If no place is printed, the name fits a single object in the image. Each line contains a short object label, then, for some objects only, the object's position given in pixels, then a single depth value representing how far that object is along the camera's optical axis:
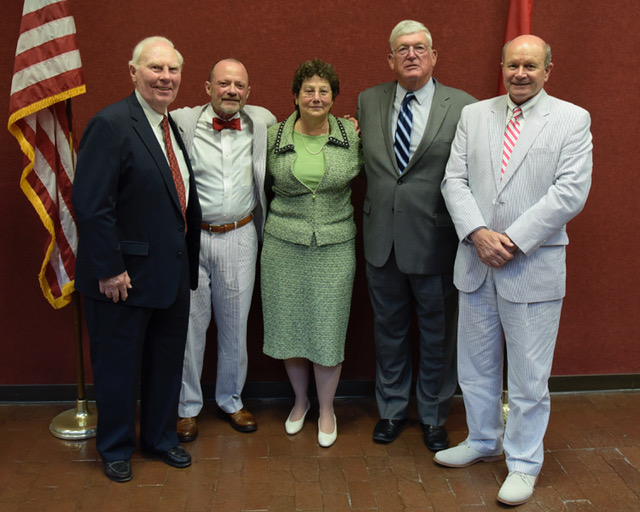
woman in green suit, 3.37
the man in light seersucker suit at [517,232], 2.92
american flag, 3.29
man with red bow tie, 3.39
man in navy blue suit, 2.89
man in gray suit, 3.29
